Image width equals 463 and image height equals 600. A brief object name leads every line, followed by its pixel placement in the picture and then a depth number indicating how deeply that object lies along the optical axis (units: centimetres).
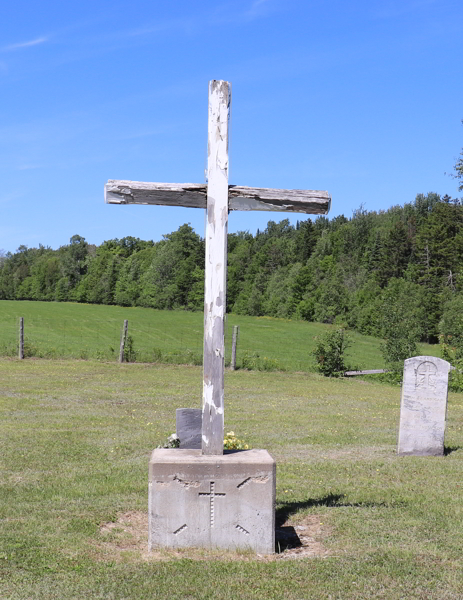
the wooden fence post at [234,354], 2503
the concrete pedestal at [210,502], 542
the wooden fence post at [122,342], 2562
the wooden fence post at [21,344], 2505
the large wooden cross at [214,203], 549
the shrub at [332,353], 2533
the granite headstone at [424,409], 1052
